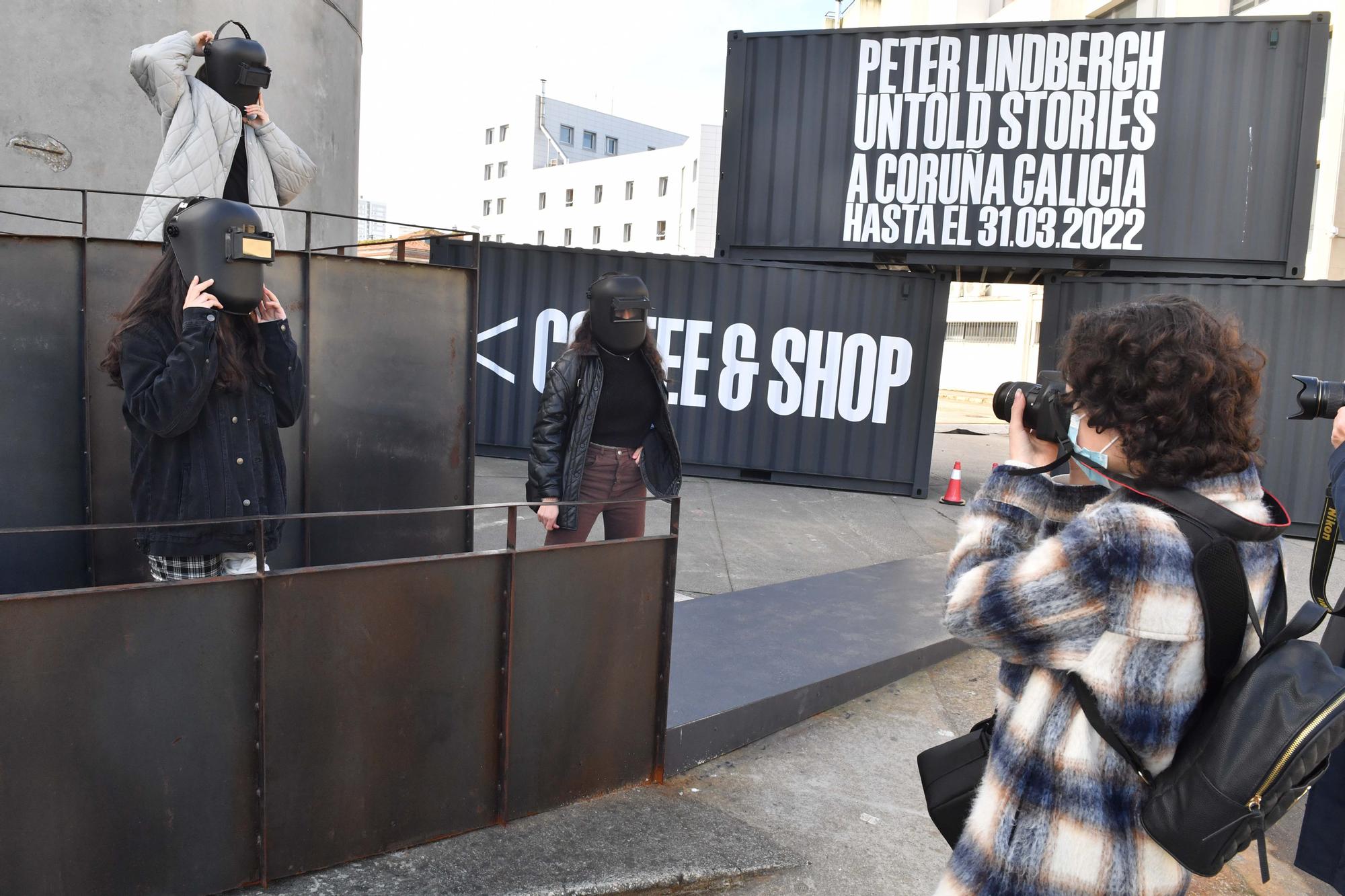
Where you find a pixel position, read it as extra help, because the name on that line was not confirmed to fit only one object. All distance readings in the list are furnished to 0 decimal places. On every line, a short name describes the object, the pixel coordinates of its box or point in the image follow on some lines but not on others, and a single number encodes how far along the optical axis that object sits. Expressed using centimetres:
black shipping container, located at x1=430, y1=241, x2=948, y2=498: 1034
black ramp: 392
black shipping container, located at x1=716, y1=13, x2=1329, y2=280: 959
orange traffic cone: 1007
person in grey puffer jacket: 355
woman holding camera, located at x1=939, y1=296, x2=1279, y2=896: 156
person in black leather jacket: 422
